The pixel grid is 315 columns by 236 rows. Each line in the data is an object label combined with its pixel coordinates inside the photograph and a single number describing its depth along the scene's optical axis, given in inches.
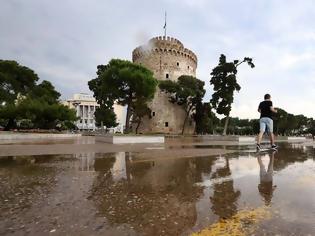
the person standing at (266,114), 292.7
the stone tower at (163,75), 1721.3
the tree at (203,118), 1707.5
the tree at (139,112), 1159.8
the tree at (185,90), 1601.1
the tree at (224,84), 1118.8
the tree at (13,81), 1236.2
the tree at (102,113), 1429.3
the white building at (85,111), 3529.2
